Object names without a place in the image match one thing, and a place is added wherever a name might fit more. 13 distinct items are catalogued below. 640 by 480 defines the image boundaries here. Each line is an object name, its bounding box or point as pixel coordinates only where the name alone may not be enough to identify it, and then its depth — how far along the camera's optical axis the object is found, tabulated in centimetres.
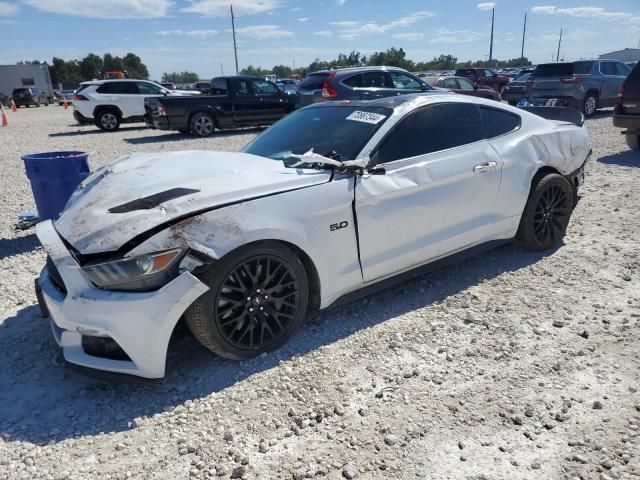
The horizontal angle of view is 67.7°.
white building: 4694
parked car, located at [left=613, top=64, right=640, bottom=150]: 849
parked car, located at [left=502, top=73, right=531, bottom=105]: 1520
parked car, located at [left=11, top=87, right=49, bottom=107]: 3825
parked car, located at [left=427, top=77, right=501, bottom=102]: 1496
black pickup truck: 1302
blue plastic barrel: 468
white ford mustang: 250
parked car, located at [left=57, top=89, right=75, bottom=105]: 4071
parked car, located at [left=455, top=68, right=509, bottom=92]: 2352
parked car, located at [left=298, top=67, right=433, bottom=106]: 1119
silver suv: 1354
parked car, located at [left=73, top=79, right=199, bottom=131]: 1552
